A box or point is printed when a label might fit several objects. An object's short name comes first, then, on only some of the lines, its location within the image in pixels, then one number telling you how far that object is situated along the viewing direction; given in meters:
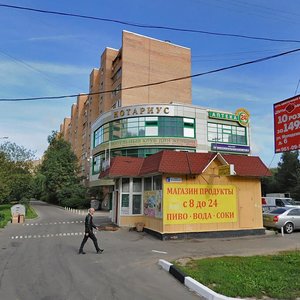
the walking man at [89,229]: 12.37
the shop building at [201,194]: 17.00
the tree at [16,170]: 39.88
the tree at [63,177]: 55.74
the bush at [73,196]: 52.56
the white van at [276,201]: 36.35
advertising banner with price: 9.14
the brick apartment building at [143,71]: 54.84
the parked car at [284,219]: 19.39
